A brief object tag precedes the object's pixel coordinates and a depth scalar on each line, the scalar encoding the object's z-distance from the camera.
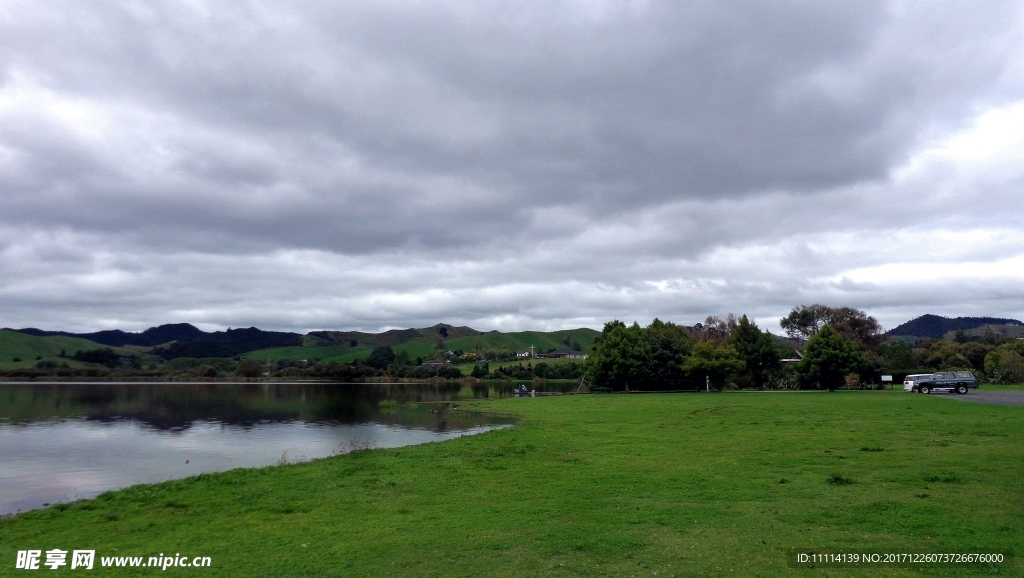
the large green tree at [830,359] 68.00
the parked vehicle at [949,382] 51.41
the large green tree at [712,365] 73.94
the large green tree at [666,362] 78.75
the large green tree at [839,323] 106.06
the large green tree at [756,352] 80.06
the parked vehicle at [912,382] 55.59
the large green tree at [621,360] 76.81
